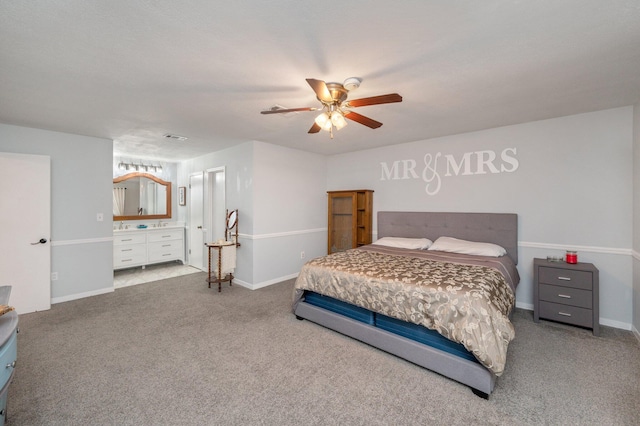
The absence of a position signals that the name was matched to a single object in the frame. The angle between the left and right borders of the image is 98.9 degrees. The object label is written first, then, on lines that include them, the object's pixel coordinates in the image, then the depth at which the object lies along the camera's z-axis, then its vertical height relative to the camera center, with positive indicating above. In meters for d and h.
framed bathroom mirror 5.77 +0.31
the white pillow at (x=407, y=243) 4.00 -0.46
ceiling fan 2.12 +0.89
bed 2.01 -0.79
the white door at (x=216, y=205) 5.30 +0.13
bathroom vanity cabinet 5.45 -0.73
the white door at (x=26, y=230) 3.44 -0.24
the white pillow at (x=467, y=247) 3.44 -0.46
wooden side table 4.38 -0.90
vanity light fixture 5.74 +0.97
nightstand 2.87 -0.88
